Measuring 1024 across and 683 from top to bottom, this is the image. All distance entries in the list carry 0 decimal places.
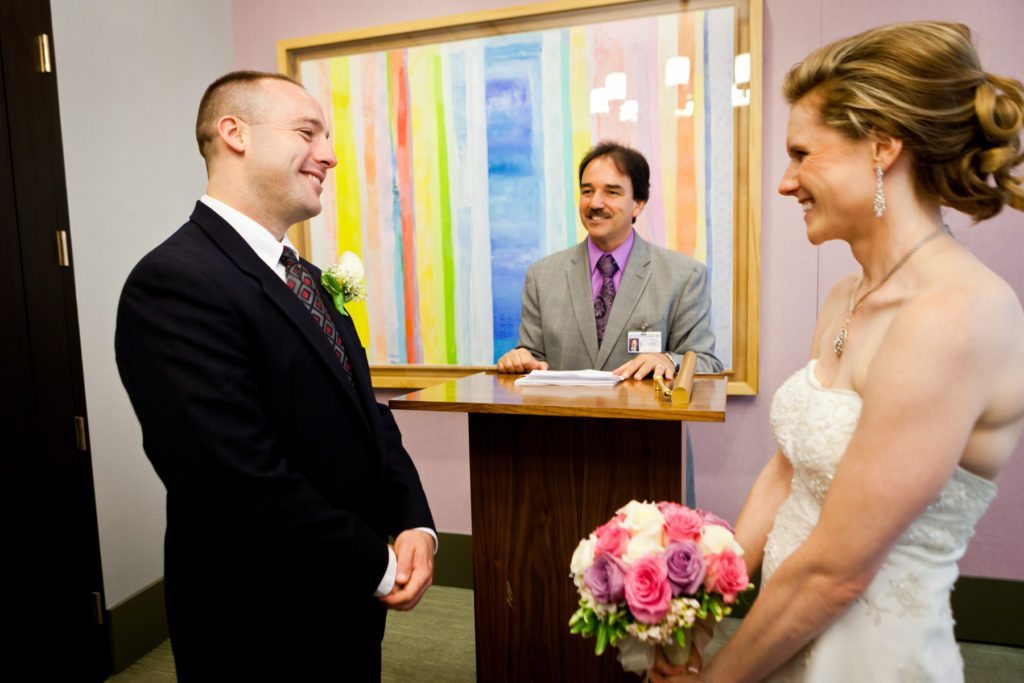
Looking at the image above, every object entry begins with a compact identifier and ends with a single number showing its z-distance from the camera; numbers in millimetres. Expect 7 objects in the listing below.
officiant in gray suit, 2789
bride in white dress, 1063
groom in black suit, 1418
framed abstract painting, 3164
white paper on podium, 2143
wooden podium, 2047
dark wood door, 2535
